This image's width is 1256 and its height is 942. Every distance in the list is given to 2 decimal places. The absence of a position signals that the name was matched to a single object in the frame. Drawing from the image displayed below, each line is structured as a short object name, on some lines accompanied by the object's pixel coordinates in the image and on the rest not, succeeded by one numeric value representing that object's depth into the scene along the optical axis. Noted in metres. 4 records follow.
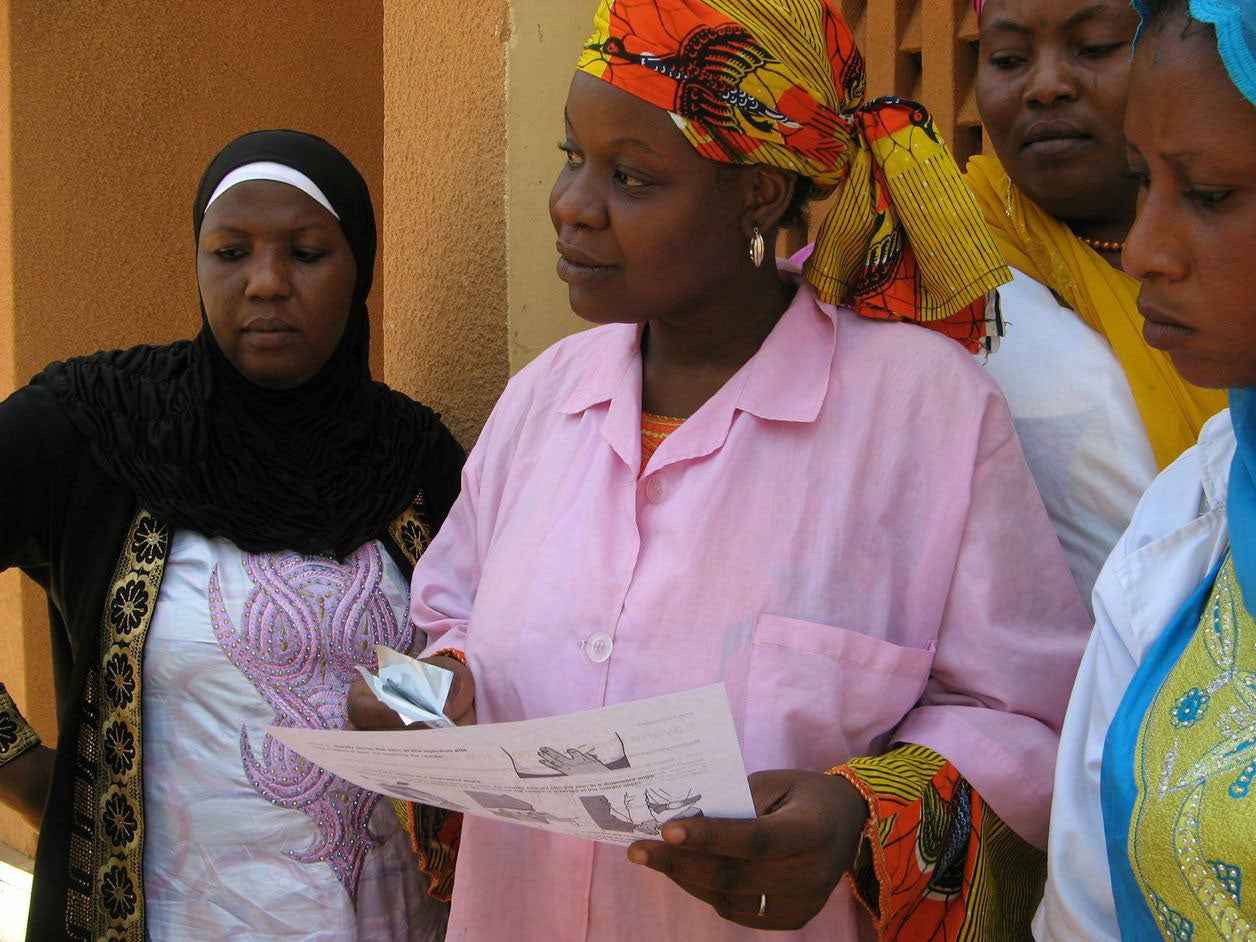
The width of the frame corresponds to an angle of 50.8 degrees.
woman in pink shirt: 1.73
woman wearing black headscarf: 2.28
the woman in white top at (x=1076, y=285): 1.96
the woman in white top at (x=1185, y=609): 1.27
